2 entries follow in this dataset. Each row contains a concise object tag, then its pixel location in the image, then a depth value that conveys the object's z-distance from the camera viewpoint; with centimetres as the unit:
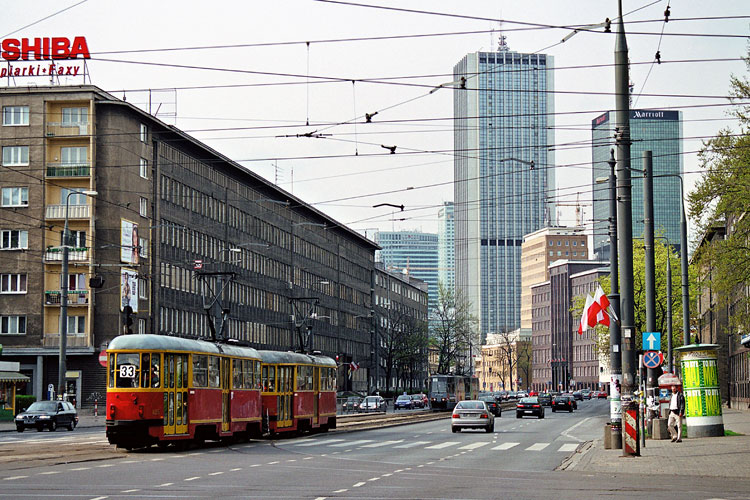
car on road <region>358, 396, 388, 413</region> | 9341
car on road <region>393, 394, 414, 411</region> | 10741
